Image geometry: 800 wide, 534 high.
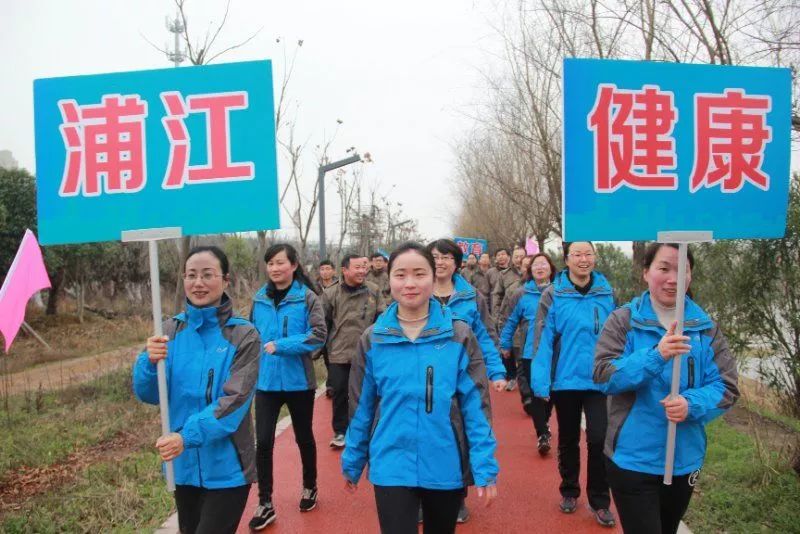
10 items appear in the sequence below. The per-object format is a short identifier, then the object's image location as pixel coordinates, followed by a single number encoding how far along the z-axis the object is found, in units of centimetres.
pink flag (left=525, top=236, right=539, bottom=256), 1252
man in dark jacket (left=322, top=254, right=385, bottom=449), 578
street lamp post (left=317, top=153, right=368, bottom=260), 1134
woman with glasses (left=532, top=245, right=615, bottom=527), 404
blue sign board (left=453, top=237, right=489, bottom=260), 1773
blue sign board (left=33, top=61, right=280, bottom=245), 275
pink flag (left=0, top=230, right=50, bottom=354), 485
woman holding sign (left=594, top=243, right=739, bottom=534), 251
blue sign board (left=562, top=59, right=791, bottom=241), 267
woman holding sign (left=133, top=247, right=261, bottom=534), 256
